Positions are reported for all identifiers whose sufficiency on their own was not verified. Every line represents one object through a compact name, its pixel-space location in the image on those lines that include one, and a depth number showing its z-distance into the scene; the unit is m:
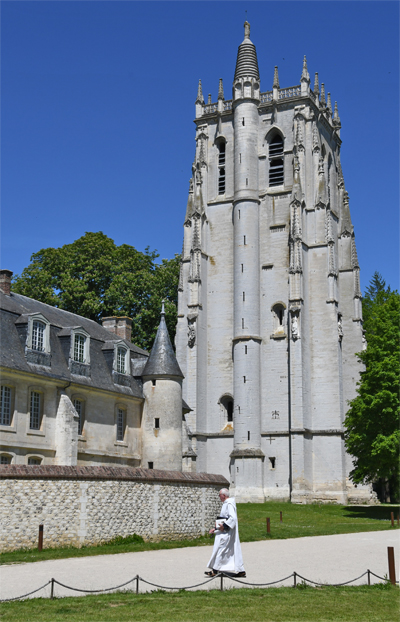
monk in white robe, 13.04
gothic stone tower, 45.09
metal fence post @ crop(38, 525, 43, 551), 18.09
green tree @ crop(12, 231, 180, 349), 50.66
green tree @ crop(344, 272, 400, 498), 33.44
